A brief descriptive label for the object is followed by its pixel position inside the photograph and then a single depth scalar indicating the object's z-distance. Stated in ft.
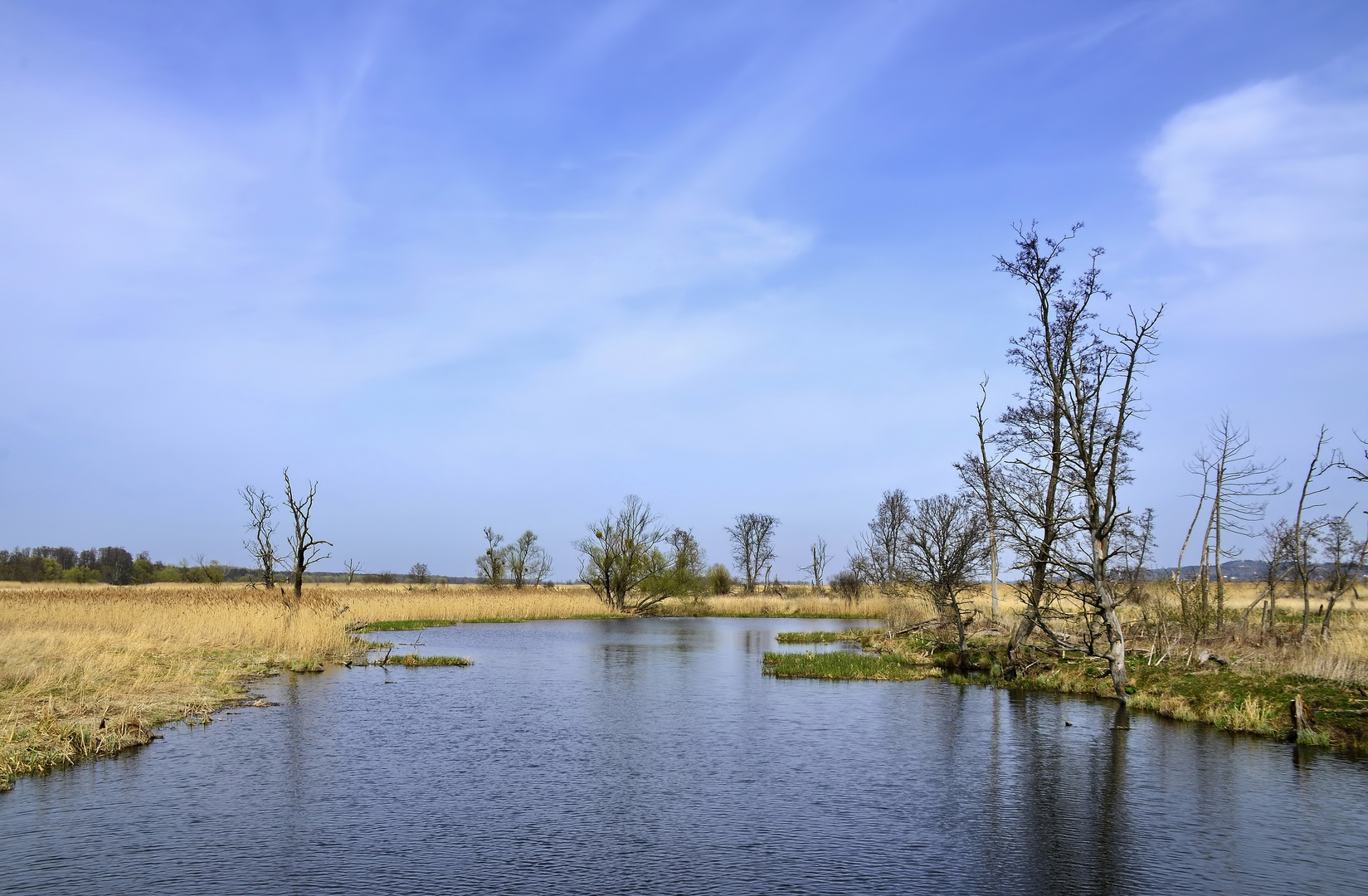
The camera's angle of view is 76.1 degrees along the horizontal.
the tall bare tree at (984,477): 95.71
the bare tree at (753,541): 352.08
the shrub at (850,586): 246.06
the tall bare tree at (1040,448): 75.87
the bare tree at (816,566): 343.26
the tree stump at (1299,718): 59.88
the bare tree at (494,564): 269.44
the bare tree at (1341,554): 98.22
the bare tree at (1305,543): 91.40
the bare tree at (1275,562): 99.96
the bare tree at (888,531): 201.16
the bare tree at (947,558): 99.66
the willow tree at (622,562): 237.04
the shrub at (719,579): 300.81
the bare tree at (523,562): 282.56
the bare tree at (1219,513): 92.79
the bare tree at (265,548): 153.79
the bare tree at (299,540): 121.29
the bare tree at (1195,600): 87.52
